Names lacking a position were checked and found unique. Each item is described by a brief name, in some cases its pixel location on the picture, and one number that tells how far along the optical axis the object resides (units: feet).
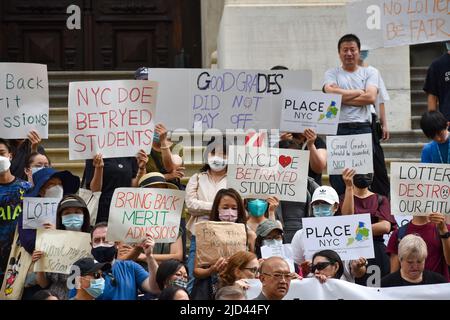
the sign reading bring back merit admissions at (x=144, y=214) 40.50
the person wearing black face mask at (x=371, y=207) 43.21
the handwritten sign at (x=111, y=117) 44.16
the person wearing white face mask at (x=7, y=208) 42.86
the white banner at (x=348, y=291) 37.78
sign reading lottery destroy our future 42.73
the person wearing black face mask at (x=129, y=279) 38.29
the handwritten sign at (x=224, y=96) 46.88
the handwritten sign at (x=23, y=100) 45.34
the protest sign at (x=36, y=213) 41.63
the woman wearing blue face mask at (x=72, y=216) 40.96
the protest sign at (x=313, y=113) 46.37
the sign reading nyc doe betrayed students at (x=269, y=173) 43.83
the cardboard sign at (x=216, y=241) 39.65
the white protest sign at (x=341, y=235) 41.01
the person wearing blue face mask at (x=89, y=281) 37.83
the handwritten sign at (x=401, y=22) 49.26
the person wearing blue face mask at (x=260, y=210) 43.24
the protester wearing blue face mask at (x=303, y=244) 41.24
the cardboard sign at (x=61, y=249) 39.91
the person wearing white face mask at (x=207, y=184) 43.34
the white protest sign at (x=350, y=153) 44.78
